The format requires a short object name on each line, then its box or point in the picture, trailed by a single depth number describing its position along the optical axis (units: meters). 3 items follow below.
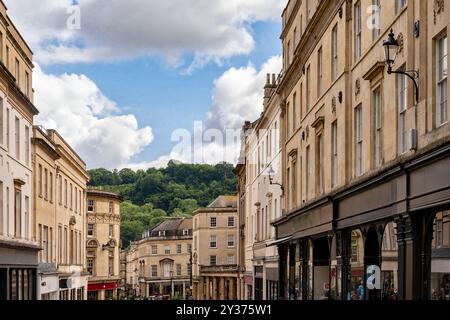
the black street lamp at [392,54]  16.92
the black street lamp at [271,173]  40.94
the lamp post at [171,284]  111.44
